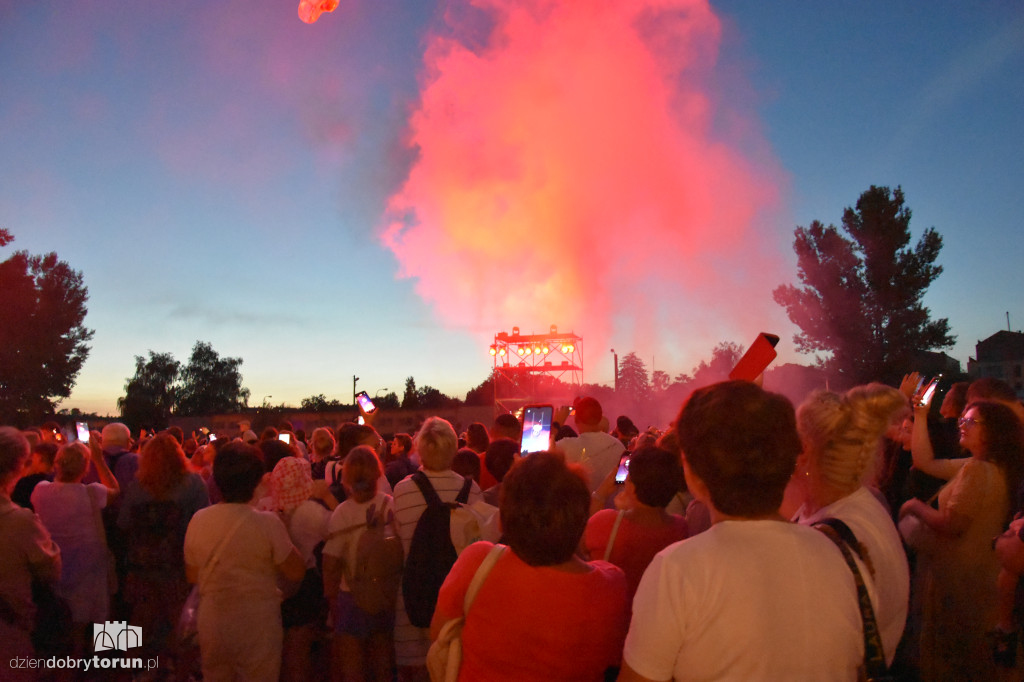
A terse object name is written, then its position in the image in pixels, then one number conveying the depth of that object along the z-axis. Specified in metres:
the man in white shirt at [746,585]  1.75
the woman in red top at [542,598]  2.29
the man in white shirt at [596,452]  5.54
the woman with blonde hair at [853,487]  2.15
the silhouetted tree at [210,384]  98.69
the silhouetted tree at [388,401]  70.88
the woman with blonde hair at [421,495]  4.09
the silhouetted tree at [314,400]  99.25
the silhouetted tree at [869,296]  26.47
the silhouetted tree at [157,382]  94.29
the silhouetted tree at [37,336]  35.56
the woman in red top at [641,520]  3.11
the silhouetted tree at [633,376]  41.03
